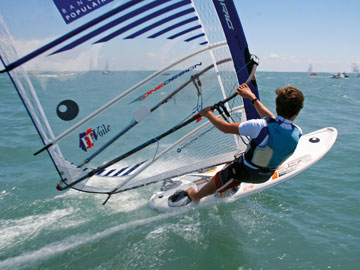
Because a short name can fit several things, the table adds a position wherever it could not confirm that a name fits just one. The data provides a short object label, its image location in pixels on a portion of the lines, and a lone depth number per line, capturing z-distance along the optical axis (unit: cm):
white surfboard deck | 374
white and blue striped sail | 224
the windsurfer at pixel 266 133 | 223
